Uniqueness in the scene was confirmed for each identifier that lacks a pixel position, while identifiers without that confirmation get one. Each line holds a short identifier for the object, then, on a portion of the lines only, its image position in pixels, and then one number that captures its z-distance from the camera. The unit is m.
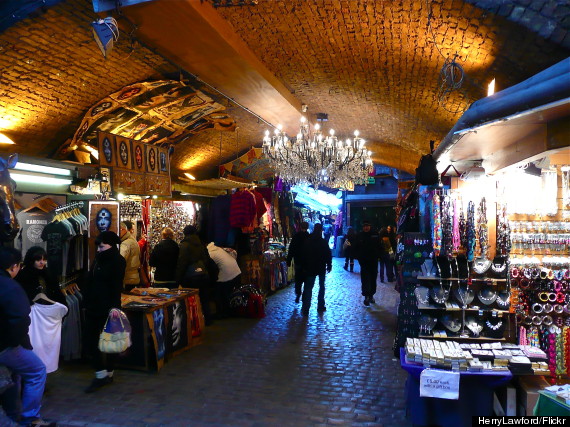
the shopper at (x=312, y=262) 8.01
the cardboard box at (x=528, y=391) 3.46
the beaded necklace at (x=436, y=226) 4.66
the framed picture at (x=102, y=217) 5.72
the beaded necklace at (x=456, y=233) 4.59
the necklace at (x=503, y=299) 4.46
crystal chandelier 8.42
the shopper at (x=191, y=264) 6.85
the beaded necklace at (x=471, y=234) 4.52
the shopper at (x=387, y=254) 12.19
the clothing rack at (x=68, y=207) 5.57
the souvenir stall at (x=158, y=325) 5.07
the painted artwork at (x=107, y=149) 6.14
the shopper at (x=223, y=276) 7.64
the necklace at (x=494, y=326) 4.51
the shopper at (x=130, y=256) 6.43
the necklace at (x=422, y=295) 4.69
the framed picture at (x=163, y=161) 7.75
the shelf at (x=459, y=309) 4.46
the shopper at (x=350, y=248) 14.06
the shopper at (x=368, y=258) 8.59
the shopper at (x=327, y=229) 19.55
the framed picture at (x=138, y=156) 6.95
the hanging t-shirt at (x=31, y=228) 5.38
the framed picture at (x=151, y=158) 7.33
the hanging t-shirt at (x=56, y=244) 5.27
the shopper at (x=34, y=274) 4.32
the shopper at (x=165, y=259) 7.07
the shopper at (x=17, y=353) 3.39
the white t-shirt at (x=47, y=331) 4.21
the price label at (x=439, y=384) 3.49
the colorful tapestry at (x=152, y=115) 6.44
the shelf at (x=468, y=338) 4.48
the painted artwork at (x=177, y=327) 5.50
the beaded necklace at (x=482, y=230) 4.52
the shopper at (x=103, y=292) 4.62
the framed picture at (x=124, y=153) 6.56
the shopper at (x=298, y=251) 8.62
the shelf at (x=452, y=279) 4.53
